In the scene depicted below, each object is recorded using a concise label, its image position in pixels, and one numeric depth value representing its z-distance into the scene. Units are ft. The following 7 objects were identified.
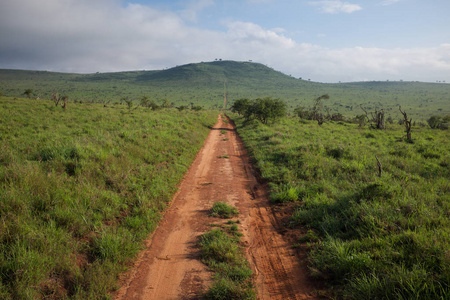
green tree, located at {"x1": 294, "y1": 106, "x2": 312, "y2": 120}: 155.82
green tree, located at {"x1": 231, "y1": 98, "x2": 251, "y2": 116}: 127.59
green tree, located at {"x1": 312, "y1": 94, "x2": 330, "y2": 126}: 147.02
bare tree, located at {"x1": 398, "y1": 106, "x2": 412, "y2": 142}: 63.87
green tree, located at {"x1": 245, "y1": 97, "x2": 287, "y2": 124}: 99.55
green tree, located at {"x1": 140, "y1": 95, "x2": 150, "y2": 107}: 157.36
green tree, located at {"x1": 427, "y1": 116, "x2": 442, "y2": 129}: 126.13
